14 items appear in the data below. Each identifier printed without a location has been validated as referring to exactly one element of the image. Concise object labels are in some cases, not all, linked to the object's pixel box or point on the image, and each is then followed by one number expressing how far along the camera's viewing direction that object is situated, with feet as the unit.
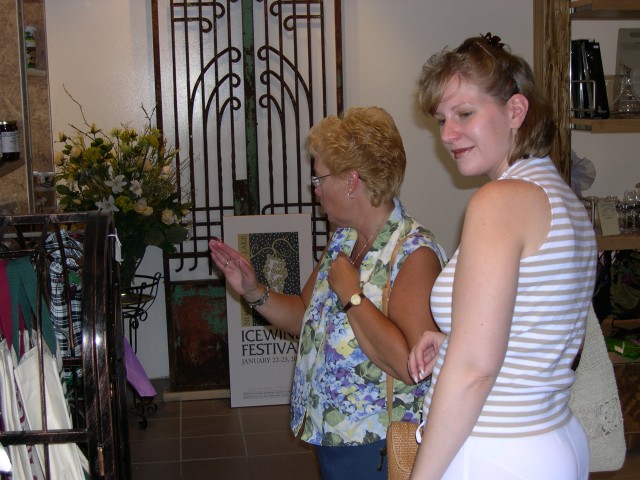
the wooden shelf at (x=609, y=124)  11.72
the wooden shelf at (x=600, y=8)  11.45
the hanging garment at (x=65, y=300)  5.49
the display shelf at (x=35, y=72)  10.76
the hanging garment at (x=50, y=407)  4.60
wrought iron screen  15.28
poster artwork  14.92
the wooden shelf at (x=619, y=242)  12.05
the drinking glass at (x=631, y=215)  12.73
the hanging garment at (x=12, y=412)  4.42
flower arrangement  12.90
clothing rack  4.44
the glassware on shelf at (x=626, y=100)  12.46
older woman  6.43
